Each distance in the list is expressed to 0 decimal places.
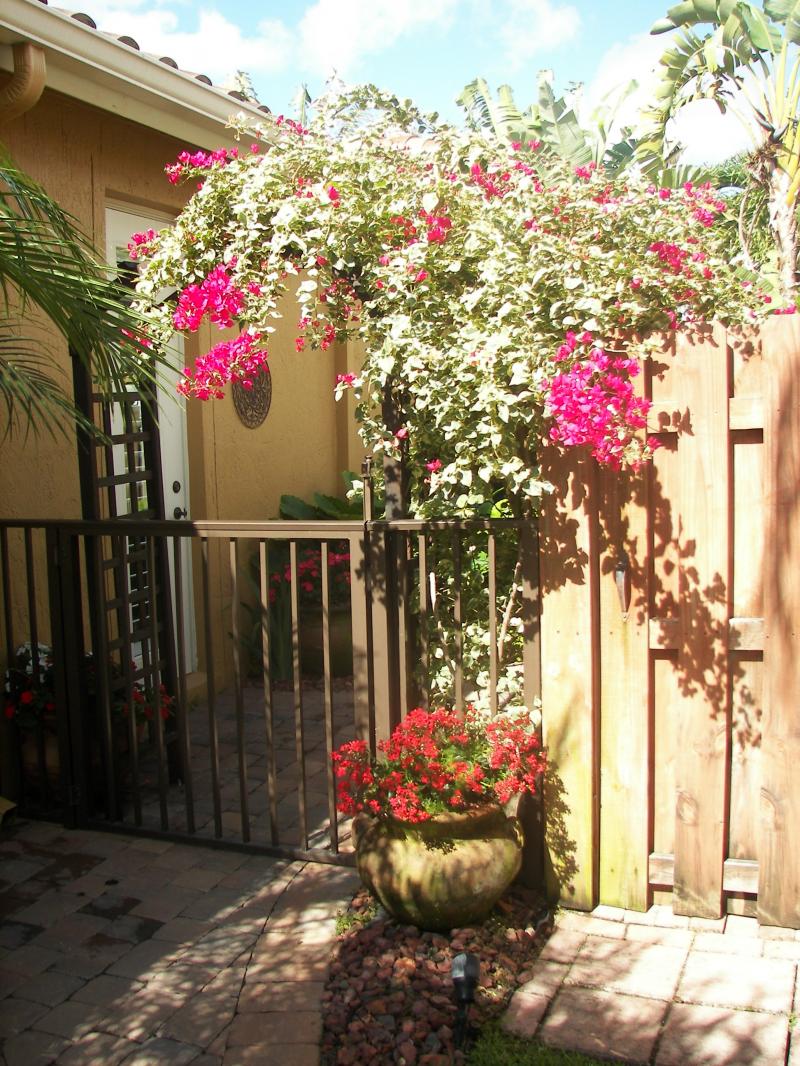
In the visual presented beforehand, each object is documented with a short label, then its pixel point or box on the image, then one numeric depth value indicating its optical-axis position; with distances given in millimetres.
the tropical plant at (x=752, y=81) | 8727
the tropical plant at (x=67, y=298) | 3031
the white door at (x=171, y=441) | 5555
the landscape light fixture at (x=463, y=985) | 2533
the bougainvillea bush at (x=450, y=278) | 2943
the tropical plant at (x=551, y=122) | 8906
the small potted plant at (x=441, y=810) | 3057
